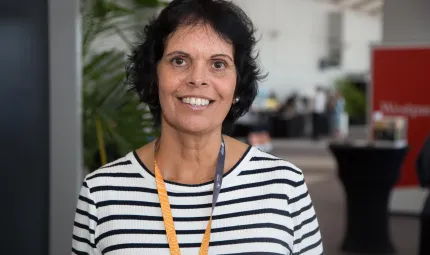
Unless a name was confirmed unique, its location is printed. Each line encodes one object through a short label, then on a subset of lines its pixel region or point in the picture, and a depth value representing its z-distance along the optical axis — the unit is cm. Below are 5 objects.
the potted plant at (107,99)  307
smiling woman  140
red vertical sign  759
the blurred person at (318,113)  1823
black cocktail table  575
